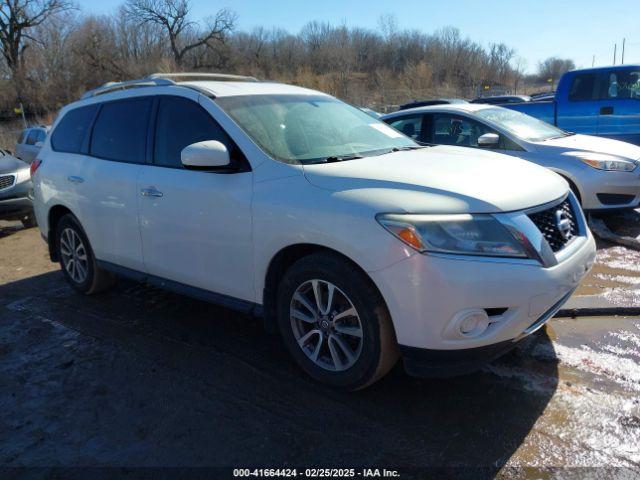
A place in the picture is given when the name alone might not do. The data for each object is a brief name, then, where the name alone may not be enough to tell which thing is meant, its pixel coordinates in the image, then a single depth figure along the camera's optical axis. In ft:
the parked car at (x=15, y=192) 27.68
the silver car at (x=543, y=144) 20.06
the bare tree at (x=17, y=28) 174.60
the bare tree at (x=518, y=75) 212.33
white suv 8.64
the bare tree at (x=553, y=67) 302.45
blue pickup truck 29.48
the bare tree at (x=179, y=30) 189.57
